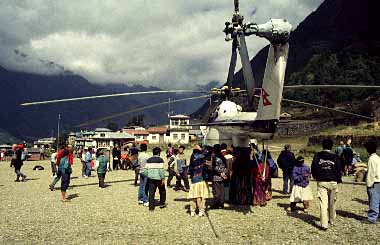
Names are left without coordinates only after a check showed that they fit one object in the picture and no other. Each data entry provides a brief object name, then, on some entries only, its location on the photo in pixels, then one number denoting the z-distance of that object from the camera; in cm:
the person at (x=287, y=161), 1195
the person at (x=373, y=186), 831
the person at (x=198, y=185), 945
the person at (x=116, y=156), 2348
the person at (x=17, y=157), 1642
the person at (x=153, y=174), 1016
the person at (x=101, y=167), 1454
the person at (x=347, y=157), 1778
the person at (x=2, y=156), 4262
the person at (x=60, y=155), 1202
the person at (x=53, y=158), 1727
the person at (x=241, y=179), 1069
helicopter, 727
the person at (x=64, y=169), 1159
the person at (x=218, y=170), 991
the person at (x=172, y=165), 1366
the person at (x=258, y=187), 1072
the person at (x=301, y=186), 963
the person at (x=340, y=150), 1805
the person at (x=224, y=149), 1061
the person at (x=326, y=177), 802
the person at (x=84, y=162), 1941
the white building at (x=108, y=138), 9929
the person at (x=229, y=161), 1054
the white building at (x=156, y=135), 10481
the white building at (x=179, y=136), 9675
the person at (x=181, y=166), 1342
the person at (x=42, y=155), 4356
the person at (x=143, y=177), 1094
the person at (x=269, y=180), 1115
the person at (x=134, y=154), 1562
